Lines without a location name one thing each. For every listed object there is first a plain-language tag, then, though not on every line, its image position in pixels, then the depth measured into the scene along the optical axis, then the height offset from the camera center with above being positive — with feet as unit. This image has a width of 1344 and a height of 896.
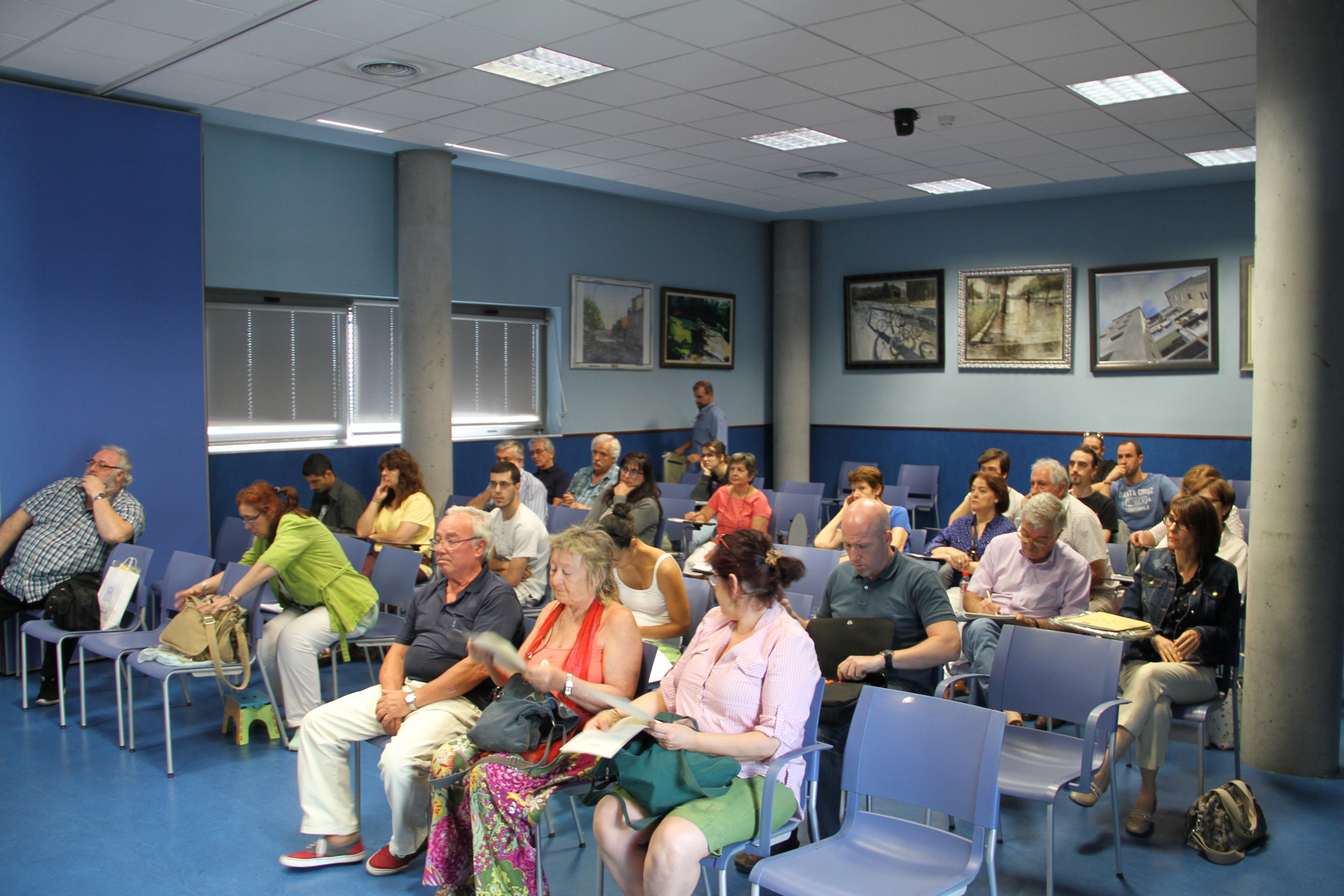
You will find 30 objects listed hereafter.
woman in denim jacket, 12.30 -2.93
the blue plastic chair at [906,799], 8.23 -3.40
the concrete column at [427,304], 26.61 +3.12
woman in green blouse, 15.17 -2.78
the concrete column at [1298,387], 13.97 +0.38
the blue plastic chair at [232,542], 20.35 -2.60
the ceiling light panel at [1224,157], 26.40 +7.04
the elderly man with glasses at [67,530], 18.30 -2.13
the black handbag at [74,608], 16.90 -3.28
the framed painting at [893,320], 37.27 +3.69
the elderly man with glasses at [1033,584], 14.20 -2.51
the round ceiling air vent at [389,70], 18.78 +6.71
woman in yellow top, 20.40 -1.90
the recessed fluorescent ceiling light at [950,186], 30.86 +7.31
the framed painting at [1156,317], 31.58 +3.21
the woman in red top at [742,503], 20.88 -1.88
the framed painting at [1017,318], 34.40 +3.47
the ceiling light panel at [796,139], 24.30 +6.96
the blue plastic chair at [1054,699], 10.27 -3.27
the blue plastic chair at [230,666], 14.20 -3.65
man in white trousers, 11.23 -3.43
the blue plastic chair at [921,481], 35.01 -2.34
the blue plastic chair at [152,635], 15.47 -3.58
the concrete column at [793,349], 38.96 +2.67
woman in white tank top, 13.55 -2.39
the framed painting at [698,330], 36.35 +3.30
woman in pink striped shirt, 8.64 -2.84
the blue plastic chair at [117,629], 16.38 -3.56
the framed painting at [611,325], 33.12 +3.19
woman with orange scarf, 9.72 -3.53
